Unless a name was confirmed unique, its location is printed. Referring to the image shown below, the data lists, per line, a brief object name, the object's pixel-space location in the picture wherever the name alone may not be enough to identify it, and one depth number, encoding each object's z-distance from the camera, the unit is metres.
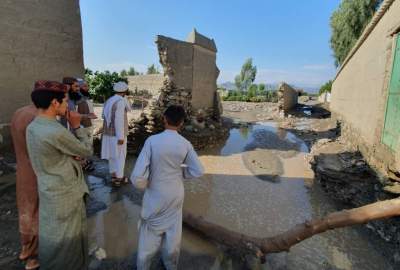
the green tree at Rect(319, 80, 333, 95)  29.78
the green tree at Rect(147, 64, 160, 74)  49.64
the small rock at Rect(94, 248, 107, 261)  2.75
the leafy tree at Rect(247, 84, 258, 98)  37.79
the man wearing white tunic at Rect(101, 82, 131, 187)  4.25
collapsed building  7.92
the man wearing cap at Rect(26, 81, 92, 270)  1.92
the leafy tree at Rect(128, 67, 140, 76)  46.81
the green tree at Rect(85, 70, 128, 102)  17.53
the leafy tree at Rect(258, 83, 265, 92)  43.39
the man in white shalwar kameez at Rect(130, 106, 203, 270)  2.17
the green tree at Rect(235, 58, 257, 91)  64.94
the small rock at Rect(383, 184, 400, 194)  2.99
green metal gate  3.56
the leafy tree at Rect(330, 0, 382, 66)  17.05
